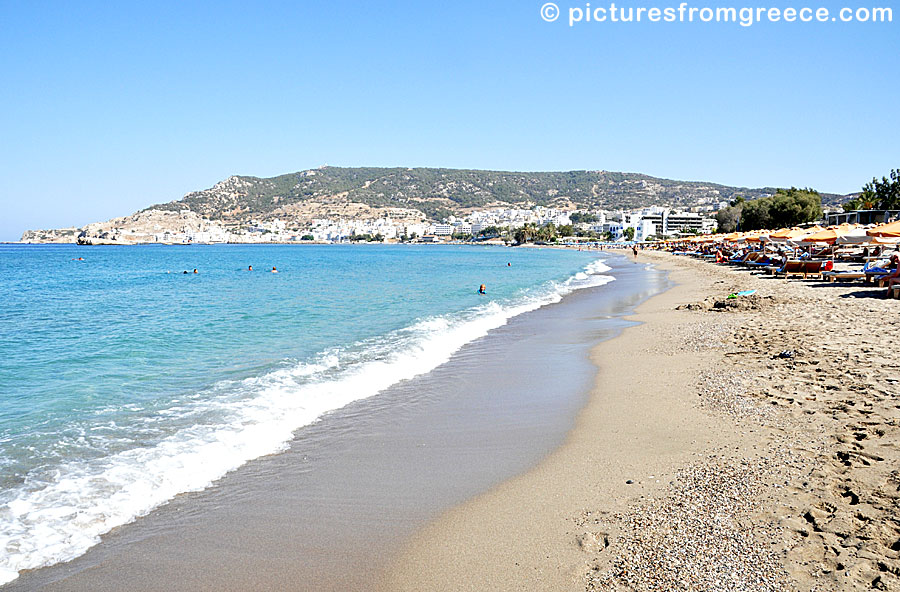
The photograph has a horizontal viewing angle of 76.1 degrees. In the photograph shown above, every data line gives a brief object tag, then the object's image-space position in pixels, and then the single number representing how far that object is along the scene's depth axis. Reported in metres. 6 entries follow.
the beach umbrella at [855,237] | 24.77
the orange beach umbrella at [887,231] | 20.91
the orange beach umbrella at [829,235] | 26.25
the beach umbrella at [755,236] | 41.79
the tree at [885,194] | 58.91
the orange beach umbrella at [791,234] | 30.73
